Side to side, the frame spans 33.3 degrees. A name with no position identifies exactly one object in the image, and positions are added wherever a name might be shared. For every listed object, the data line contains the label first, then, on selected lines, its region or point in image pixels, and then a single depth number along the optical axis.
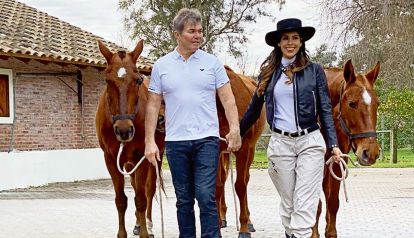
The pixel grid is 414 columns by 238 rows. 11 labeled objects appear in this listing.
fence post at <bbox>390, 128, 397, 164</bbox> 24.48
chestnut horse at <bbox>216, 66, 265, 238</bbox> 7.96
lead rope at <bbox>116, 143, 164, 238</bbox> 6.15
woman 5.25
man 5.32
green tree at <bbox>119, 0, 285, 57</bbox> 35.91
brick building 16.33
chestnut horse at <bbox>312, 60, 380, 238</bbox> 6.12
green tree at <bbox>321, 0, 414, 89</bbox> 18.12
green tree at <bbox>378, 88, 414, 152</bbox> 23.80
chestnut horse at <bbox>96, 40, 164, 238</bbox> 6.45
